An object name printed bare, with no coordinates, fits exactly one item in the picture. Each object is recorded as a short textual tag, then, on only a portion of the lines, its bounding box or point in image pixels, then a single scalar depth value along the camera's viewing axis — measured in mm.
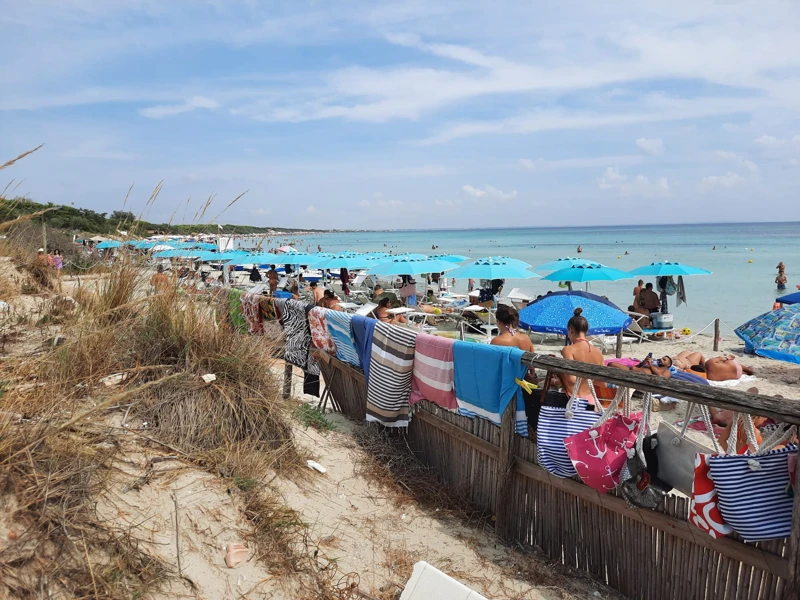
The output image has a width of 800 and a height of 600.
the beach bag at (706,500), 2682
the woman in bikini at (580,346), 4879
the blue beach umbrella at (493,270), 12953
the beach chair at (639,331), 12336
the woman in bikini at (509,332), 5344
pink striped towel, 4246
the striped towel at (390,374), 4668
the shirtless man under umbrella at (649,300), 13819
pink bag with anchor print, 3148
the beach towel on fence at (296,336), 6391
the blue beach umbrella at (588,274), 12164
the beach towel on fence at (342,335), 5535
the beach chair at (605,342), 11773
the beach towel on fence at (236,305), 6233
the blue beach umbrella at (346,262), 17562
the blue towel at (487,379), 3691
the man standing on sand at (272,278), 16208
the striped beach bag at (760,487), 2529
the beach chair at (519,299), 14580
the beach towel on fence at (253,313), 6949
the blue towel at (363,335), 5070
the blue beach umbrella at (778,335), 7567
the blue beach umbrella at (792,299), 9375
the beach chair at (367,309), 7757
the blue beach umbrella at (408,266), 15023
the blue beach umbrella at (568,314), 8820
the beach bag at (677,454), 2918
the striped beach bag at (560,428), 3344
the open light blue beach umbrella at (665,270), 13297
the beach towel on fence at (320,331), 6004
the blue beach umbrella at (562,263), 13582
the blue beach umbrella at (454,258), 20797
